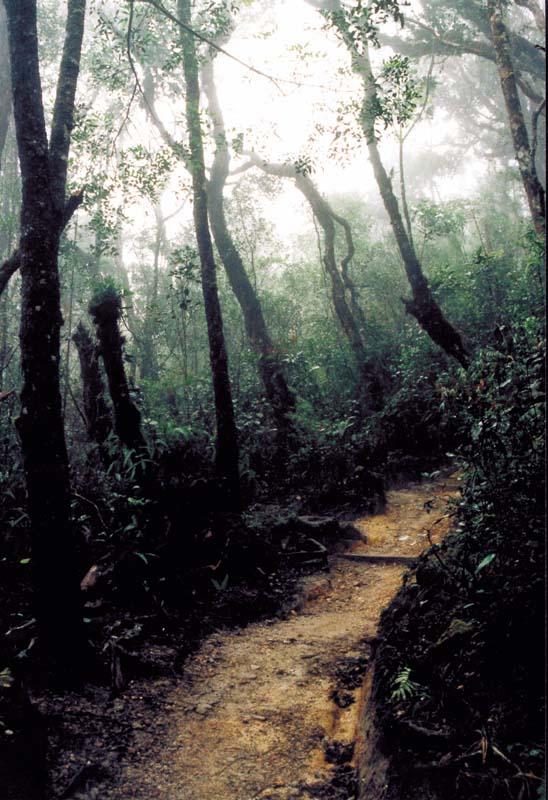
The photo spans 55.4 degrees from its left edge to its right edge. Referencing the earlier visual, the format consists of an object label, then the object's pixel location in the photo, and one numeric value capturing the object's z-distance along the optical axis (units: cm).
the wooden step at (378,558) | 700
